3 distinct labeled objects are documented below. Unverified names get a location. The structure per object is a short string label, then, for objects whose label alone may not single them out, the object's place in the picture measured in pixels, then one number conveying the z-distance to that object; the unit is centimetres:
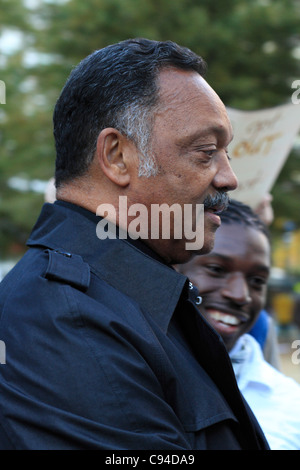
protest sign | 301
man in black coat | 119
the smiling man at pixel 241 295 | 233
